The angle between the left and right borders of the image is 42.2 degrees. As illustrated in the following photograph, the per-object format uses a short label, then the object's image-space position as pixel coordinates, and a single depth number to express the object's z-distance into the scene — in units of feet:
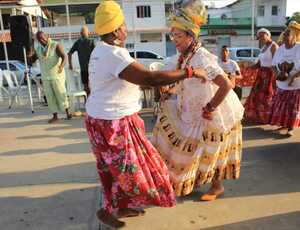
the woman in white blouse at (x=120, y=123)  8.73
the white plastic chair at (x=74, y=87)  27.91
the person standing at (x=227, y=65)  23.14
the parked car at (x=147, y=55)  60.98
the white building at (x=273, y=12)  105.19
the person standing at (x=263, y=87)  21.09
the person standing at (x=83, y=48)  26.89
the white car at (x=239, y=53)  56.50
